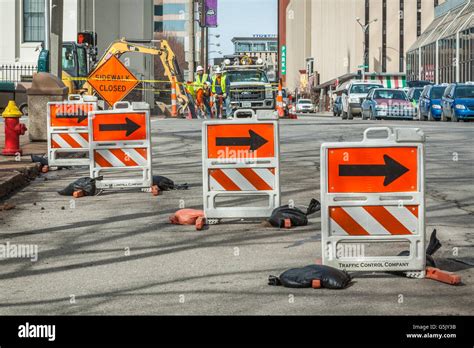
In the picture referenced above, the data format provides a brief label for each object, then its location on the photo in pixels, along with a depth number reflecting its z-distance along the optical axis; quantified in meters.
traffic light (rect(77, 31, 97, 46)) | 34.00
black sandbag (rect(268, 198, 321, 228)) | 11.60
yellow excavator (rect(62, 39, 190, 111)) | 43.08
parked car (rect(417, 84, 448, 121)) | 46.34
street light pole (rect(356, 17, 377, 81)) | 115.21
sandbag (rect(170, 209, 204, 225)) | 11.89
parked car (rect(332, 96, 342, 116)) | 59.94
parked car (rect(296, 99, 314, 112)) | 108.00
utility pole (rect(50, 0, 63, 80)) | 26.78
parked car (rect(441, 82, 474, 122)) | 42.81
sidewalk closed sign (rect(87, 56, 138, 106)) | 26.42
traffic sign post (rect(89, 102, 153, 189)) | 15.40
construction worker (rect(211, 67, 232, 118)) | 45.56
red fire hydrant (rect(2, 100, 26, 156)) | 19.82
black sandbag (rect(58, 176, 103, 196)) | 14.92
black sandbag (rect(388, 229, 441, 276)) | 8.94
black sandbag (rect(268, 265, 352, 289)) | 8.21
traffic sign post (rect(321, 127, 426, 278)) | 8.73
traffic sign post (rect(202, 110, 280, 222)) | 12.08
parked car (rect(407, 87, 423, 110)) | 51.38
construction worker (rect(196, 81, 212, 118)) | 46.16
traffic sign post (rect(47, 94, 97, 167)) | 18.72
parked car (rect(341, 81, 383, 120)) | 52.53
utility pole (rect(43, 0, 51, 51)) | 31.06
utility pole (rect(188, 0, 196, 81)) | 54.70
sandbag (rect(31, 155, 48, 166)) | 18.80
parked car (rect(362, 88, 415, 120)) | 45.50
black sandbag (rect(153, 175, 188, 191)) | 15.32
